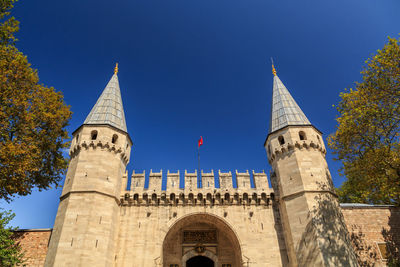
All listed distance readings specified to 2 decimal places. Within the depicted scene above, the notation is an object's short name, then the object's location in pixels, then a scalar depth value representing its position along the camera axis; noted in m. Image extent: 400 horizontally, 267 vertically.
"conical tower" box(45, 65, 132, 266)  14.05
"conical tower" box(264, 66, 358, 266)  14.39
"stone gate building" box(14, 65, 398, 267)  14.58
